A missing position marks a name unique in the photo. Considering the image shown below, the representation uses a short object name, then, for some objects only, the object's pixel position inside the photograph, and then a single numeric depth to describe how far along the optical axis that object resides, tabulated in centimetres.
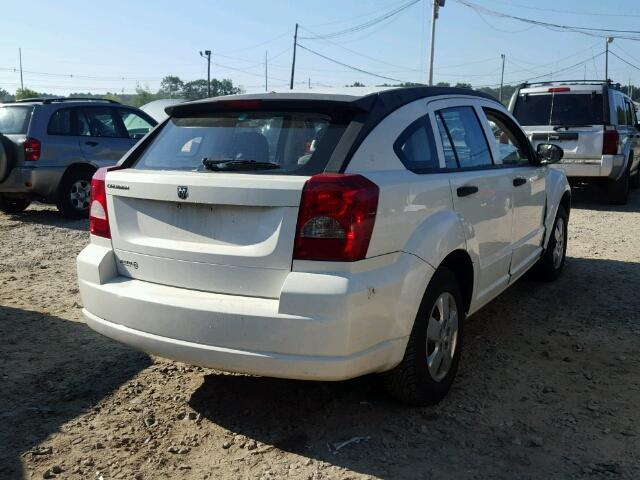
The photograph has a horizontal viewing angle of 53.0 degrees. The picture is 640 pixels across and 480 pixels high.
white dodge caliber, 281
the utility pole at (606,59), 6819
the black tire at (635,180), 1412
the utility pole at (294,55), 5488
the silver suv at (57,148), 893
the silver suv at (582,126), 1074
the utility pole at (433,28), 3691
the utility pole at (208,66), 6066
